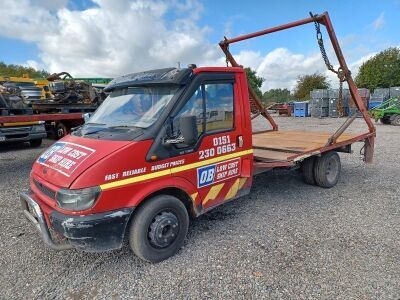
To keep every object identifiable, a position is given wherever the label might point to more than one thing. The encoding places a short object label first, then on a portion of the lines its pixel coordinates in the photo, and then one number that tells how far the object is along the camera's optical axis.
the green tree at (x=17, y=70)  49.66
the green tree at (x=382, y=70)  40.97
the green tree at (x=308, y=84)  49.69
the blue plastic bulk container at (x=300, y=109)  29.14
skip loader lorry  2.97
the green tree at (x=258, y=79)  53.72
